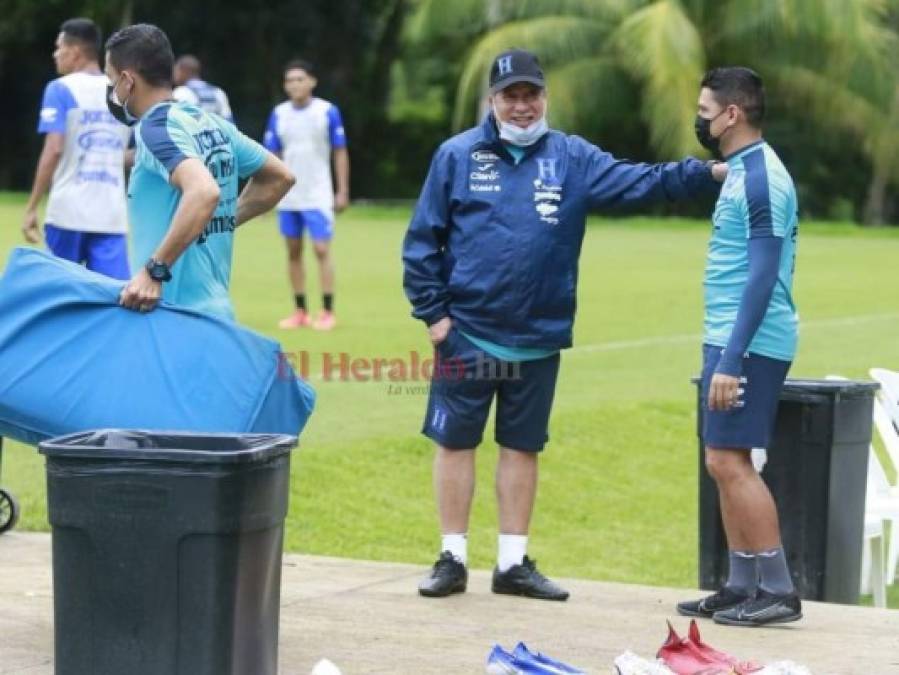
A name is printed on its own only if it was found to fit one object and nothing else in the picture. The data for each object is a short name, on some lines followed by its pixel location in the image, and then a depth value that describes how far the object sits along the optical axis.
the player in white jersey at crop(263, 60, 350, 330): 34.12
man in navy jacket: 16.44
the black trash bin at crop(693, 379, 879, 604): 17.83
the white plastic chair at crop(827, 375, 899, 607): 19.95
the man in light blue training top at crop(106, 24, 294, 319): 14.11
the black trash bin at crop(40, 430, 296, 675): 11.94
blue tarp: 13.80
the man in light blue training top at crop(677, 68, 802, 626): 15.28
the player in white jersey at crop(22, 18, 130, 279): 25.48
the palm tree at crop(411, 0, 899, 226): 78.75
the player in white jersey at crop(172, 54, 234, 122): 43.69
